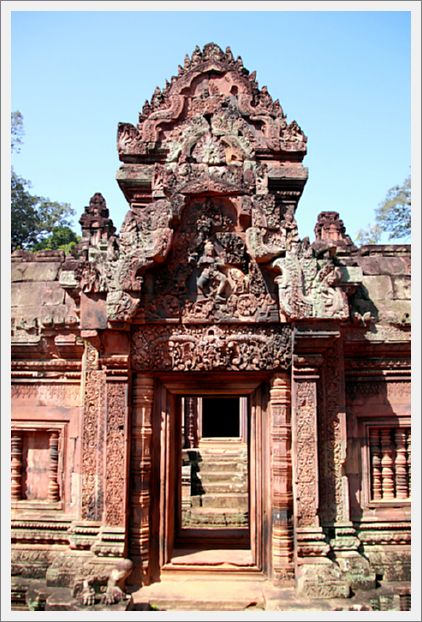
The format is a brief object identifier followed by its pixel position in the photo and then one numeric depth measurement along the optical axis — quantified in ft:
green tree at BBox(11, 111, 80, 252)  99.55
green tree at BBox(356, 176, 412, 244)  108.47
